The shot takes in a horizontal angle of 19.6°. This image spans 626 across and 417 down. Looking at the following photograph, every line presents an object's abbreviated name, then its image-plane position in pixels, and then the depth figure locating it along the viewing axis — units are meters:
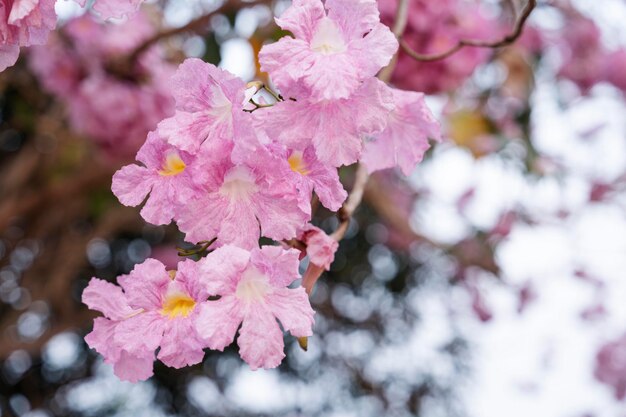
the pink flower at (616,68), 2.87
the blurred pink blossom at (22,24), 0.86
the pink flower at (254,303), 0.84
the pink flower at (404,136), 0.95
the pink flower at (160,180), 0.86
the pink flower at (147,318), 0.86
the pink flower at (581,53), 2.97
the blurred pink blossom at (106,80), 2.12
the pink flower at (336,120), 0.85
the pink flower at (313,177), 0.87
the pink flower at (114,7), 0.91
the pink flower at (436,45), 1.71
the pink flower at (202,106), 0.86
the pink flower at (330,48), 0.85
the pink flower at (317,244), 0.90
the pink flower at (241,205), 0.86
